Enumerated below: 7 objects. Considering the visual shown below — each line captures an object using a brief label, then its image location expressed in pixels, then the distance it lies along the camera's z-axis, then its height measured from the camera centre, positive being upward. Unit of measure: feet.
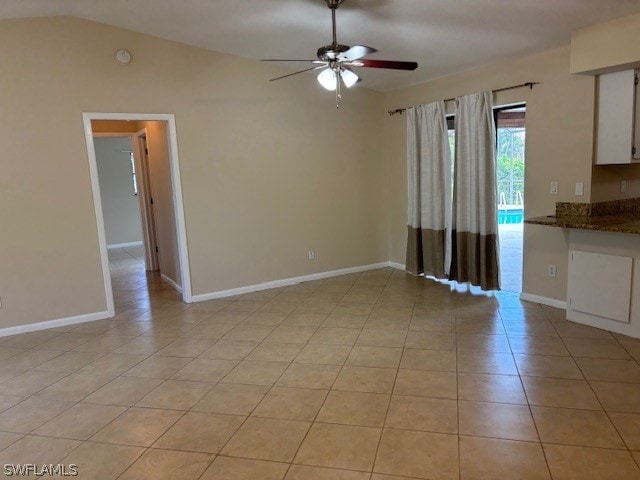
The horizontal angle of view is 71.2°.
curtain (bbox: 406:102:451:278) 17.17 -0.51
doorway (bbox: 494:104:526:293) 16.20 +0.02
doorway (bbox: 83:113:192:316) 14.78 -0.20
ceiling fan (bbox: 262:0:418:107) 10.29 +2.85
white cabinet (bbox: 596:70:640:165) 11.94 +1.32
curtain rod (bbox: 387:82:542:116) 13.99 +2.76
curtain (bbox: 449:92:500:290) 15.20 -0.64
